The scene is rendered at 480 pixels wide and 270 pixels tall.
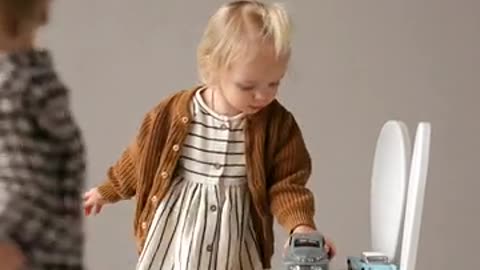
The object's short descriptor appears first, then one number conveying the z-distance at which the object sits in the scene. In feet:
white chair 6.52
